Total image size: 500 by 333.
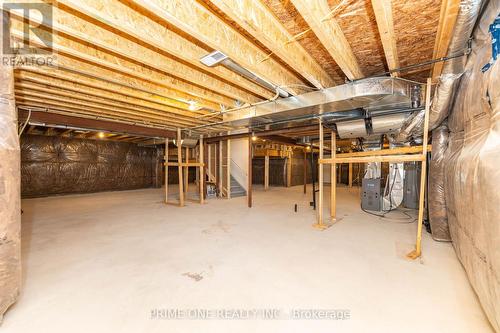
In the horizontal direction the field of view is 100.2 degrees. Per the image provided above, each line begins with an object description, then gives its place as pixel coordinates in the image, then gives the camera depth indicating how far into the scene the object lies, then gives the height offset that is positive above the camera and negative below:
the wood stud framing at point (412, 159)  2.14 +0.07
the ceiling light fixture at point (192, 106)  3.17 +0.92
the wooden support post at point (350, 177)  9.21 -0.58
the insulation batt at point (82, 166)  6.38 -0.09
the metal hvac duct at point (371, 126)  2.95 +0.59
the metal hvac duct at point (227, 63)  1.89 +0.96
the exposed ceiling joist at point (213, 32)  1.38 +1.03
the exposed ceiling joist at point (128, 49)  1.56 +1.03
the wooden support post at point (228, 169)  6.39 -0.16
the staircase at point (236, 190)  6.61 -0.83
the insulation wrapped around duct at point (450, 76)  1.29 +0.82
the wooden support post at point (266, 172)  8.77 -0.35
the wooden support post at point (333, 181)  3.84 -0.33
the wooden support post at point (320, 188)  3.36 -0.39
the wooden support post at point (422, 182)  2.10 -0.19
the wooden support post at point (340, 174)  11.20 -0.57
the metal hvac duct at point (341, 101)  2.29 +0.79
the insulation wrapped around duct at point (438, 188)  2.69 -0.31
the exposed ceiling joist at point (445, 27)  1.28 +0.97
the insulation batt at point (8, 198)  1.29 -0.22
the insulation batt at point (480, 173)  1.18 -0.06
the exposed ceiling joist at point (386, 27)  1.31 +0.99
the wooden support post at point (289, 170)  9.56 -0.28
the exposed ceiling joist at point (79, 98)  2.74 +0.98
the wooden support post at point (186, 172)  6.03 -0.25
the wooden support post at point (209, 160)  7.11 +0.13
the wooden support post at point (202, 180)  5.39 -0.43
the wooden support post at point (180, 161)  5.14 +0.05
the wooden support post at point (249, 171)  4.99 -0.19
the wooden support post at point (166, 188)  5.58 -0.66
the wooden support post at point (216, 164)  6.80 -0.03
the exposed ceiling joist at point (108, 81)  2.22 +1.00
